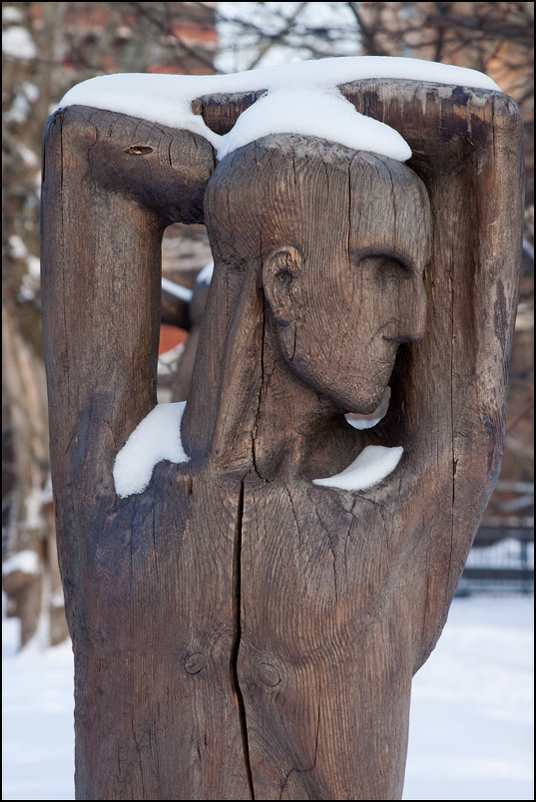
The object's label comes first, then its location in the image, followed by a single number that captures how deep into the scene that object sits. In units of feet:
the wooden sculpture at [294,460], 7.23
